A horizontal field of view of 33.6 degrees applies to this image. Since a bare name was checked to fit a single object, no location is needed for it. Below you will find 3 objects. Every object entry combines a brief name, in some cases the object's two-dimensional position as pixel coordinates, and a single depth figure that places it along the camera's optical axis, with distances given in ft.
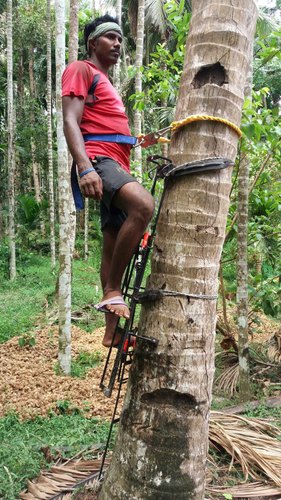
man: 7.25
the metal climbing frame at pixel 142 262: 6.68
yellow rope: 6.65
